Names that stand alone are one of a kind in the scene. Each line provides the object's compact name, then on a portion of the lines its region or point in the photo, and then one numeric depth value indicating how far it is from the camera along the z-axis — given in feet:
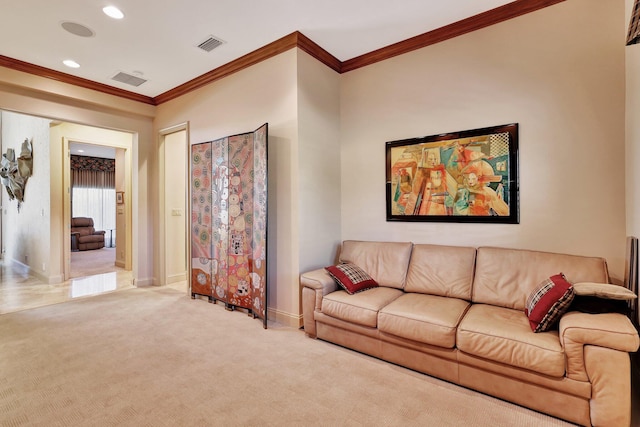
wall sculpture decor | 19.52
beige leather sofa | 5.52
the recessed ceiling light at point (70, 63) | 12.21
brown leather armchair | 29.89
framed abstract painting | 9.08
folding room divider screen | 10.85
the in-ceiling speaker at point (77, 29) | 9.77
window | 33.24
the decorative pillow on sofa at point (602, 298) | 5.96
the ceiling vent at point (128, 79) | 13.53
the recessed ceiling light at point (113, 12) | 9.05
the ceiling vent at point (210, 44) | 10.74
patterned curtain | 32.71
